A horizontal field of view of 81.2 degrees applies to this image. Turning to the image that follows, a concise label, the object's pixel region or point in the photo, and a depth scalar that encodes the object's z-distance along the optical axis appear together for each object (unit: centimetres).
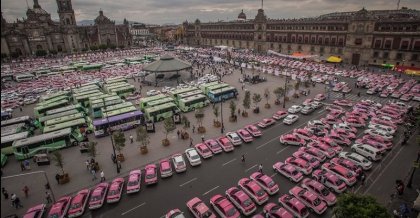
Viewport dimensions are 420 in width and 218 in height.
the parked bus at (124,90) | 5719
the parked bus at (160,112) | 4268
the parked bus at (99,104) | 4526
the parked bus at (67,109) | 4518
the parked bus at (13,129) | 3819
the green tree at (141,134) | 3222
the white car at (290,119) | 4016
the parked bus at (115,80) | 6564
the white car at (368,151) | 2952
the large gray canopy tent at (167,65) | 6662
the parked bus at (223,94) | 5099
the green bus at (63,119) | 4001
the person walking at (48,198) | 2503
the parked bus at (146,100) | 4650
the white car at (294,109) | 4454
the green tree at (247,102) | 4406
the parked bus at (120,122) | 3856
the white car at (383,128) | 3478
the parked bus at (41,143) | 3347
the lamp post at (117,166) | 2927
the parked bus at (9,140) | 3438
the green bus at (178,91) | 5131
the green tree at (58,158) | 2739
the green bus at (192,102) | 4722
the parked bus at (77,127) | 3734
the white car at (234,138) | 3409
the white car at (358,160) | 2783
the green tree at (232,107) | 4124
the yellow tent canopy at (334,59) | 8489
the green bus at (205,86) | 5469
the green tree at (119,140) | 3068
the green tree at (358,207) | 1617
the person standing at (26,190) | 2628
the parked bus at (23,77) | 7853
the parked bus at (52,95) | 5307
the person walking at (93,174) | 2850
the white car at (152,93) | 5705
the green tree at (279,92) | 4831
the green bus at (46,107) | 4740
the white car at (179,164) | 2872
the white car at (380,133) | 3318
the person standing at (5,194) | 2613
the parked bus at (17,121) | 4222
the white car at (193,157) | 2984
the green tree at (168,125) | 3459
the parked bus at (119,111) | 4112
